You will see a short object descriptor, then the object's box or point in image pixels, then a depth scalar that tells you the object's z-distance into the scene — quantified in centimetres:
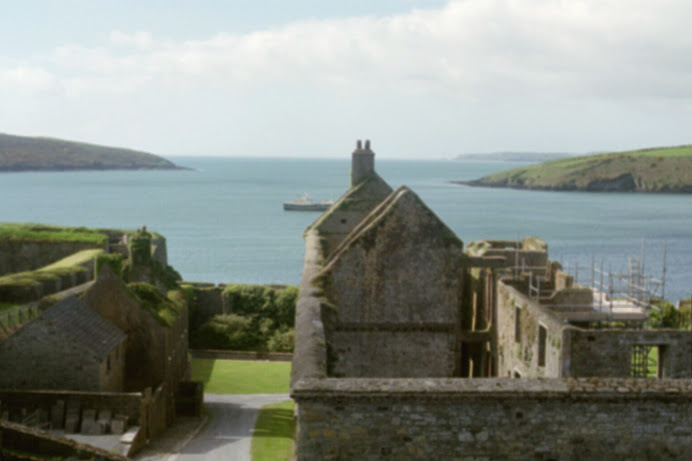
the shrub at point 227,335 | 4719
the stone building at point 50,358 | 2748
